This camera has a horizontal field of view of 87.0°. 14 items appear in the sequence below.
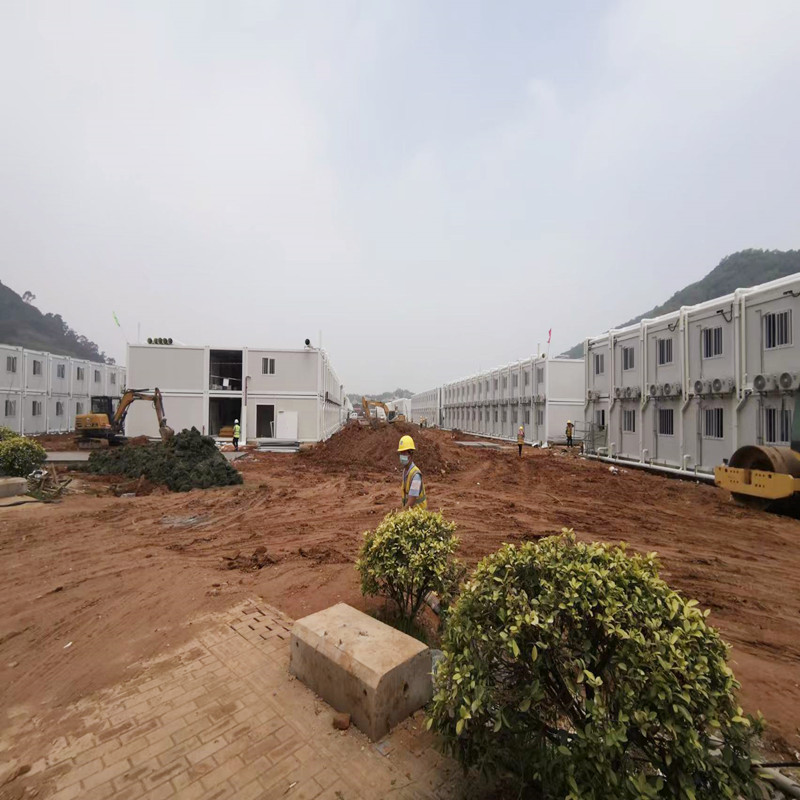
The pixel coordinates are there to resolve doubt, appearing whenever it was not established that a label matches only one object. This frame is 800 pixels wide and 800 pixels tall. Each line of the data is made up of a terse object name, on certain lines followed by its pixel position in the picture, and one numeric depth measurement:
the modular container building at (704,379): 13.19
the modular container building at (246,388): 27.12
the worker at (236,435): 23.65
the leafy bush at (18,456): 12.29
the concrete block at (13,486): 10.70
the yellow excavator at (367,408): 32.66
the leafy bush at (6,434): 14.98
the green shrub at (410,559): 4.11
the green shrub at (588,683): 1.88
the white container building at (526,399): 31.53
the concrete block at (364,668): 2.92
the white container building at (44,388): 31.44
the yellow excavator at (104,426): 22.53
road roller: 10.32
